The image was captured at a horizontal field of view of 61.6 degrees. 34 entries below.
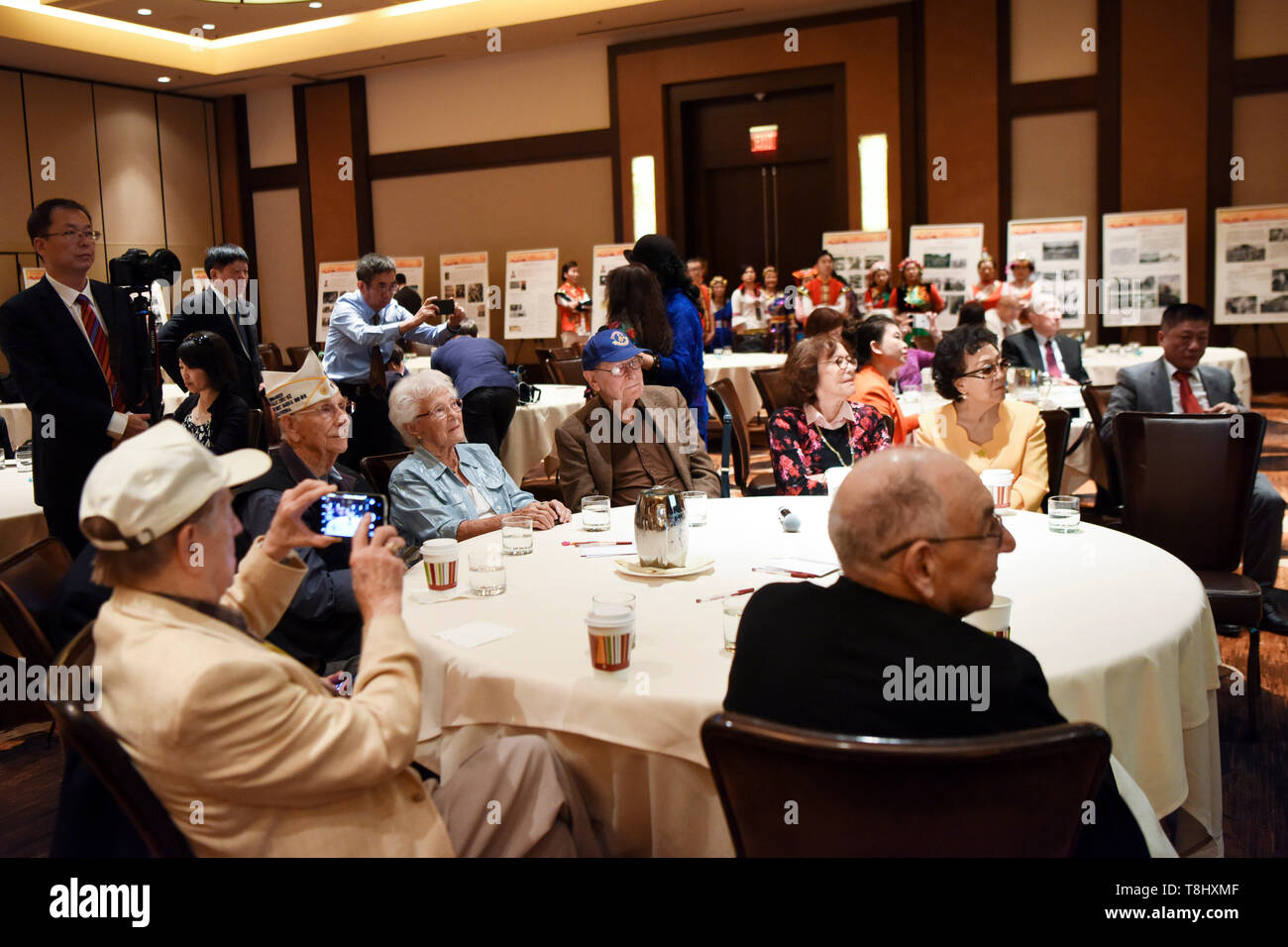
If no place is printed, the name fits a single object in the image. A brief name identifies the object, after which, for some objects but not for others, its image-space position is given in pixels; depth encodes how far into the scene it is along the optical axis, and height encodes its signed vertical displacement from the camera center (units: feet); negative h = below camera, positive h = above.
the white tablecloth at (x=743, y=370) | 26.12 -0.96
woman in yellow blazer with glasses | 12.00 -1.10
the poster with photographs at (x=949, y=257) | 35.47 +2.20
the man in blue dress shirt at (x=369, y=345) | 18.20 -0.03
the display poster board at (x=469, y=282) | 43.32 +2.30
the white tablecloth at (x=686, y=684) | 5.88 -1.99
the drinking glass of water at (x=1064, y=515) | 8.94 -1.61
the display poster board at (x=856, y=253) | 36.76 +2.51
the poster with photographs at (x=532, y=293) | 42.16 +1.71
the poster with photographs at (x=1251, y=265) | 32.68 +1.42
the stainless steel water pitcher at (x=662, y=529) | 7.96 -1.45
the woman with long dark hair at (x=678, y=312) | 15.84 +0.30
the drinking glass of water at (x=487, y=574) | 7.87 -1.71
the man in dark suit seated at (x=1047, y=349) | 20.18 -0.55
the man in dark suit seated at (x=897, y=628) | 4.47 -1.31
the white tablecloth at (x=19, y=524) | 12.14 -1.90
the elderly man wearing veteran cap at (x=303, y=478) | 8.75 -1.30
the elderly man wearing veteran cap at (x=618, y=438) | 12.43 -1.21
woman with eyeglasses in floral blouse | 12.62 -1.20
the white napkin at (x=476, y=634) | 6.82 -1.88
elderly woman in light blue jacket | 10.48 -1.37
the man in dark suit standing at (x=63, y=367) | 12.09 -0.14
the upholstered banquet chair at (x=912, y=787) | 3.82 -1.70
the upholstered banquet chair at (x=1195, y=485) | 11.04 -1.76
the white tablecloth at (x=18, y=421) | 22.52 -1.36
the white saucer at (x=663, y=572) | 8.13 -1.78
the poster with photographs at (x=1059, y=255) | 34.68 +2.09
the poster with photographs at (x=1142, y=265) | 33.71 +1.59
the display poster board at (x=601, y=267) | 40.37 +2.53
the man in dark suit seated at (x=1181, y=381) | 15.11 -0.95
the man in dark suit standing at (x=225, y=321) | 16.01 +0.41
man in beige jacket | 4.50 -1.50
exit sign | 39.04 +6.86
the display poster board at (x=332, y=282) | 45.34 +2.58
